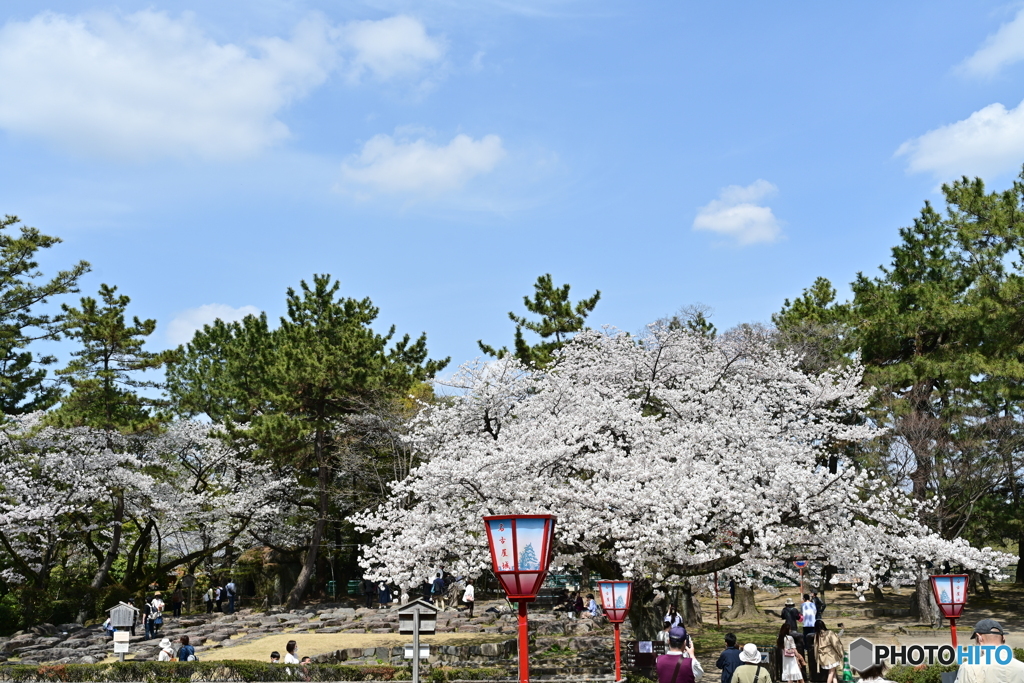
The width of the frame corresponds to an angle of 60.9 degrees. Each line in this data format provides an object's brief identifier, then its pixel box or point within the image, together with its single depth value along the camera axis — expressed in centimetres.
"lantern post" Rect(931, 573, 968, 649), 1430
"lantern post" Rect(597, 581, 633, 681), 1511
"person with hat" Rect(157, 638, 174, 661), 1994
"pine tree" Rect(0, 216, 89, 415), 3328
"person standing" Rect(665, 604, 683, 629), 2044
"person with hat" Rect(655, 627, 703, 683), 984
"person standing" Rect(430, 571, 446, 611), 3176
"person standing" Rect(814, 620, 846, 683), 1417
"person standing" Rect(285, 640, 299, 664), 1733
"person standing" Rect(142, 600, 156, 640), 2672
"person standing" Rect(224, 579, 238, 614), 3262
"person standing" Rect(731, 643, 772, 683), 931
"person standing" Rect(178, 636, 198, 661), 1961
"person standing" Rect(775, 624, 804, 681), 1380
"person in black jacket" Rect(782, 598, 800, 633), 1640
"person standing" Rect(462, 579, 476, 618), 2762
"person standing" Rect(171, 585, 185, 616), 3259
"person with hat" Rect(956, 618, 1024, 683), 587
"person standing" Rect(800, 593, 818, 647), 1780
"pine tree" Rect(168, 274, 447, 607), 3153
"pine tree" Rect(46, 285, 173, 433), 3059
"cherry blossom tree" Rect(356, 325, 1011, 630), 1800
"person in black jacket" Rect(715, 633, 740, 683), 1149
